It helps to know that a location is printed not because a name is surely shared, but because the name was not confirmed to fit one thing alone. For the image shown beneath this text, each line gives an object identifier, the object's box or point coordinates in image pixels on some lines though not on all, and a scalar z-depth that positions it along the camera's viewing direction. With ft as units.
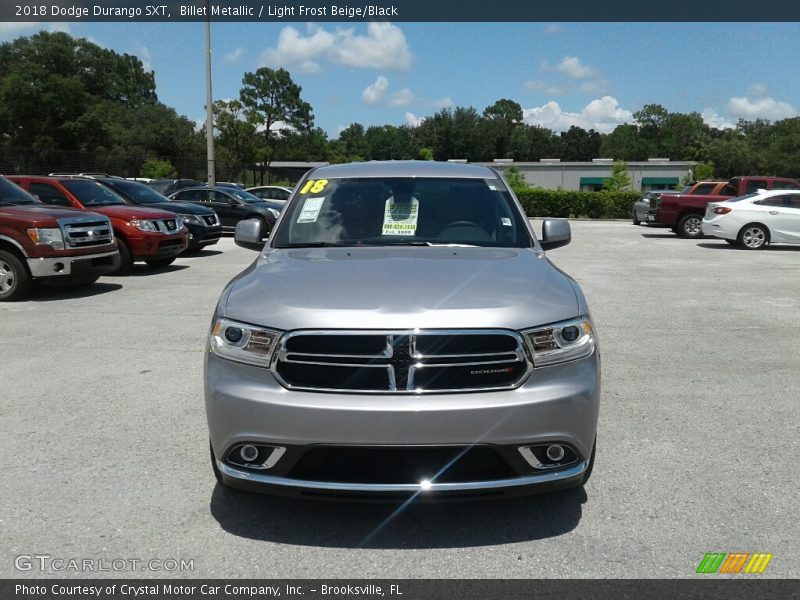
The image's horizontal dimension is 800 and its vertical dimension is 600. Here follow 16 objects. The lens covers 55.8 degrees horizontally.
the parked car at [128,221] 44.09
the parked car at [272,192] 91.50
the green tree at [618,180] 134.72
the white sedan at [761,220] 62.18
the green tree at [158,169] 144.97
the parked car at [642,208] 83.71
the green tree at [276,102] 281.54
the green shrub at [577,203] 119.44
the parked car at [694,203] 73.46
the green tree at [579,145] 458.09
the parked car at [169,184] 86.15
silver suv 10.22
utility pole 94.52
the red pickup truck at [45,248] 34.37
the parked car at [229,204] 71.31
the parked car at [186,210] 52.39
